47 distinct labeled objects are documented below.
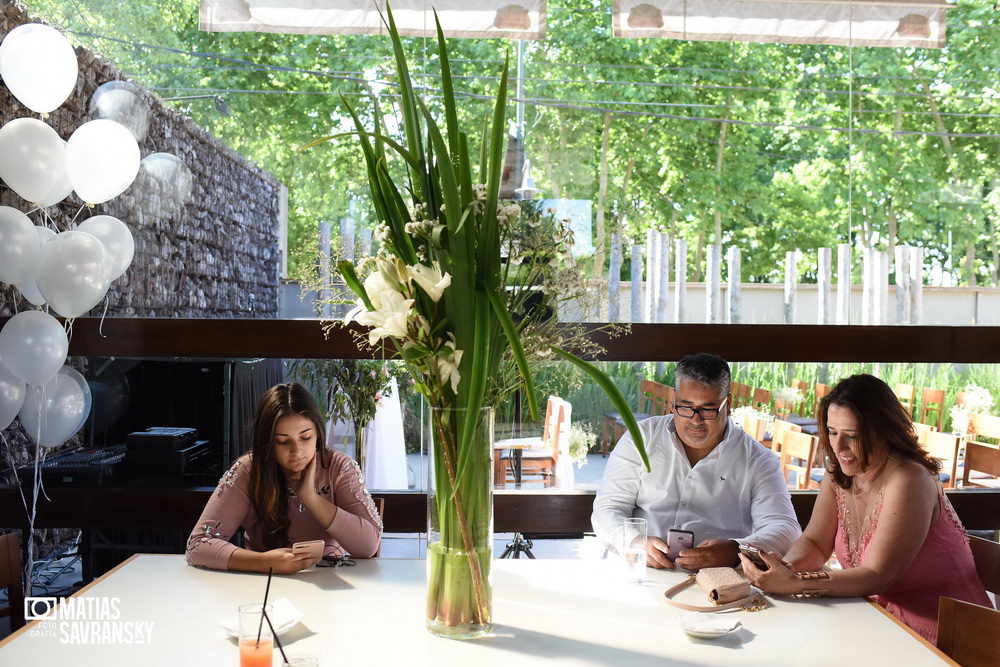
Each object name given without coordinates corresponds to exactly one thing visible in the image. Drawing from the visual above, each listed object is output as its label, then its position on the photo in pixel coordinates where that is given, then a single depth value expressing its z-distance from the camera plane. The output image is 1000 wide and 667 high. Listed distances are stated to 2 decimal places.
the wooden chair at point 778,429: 3.77
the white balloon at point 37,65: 3.32
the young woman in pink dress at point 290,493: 2.46
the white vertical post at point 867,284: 4.17
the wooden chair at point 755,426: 3.76
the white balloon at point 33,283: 3.28
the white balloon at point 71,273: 3.19
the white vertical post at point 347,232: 4.08
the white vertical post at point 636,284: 4.02
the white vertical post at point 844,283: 4.14
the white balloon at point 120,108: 4.25
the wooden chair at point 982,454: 3.43
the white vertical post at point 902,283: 4.17
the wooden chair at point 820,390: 3.71
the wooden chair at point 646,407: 3.58
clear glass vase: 1.76
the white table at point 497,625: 1.70
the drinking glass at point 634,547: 2.11
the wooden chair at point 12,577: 2.34
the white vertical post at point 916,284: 4.17
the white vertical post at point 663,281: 4.04
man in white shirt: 2.76
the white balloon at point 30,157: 3.23
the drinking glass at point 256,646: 1.54
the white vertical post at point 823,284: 4.11
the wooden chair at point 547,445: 3.59
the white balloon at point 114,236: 3.59
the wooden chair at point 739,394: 3.67
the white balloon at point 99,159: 3.45
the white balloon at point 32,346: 3.17
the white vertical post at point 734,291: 4.11
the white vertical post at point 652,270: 4.04
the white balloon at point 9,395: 3.25
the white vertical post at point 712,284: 4.09
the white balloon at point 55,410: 3.40
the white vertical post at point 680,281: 4.06
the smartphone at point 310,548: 2.20
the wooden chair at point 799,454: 3.45
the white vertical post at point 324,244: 4.02
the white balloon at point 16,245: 3.15
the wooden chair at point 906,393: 3.78
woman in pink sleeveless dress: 2.30
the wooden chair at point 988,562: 2.38
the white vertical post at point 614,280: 4.02
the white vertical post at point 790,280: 4.11
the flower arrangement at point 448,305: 1.71
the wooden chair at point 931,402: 3.82
